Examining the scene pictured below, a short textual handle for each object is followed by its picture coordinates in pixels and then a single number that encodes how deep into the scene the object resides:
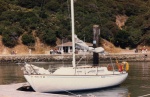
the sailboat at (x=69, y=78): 25.30
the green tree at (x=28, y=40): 68.75
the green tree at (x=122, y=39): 75.25
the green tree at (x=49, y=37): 70.76
